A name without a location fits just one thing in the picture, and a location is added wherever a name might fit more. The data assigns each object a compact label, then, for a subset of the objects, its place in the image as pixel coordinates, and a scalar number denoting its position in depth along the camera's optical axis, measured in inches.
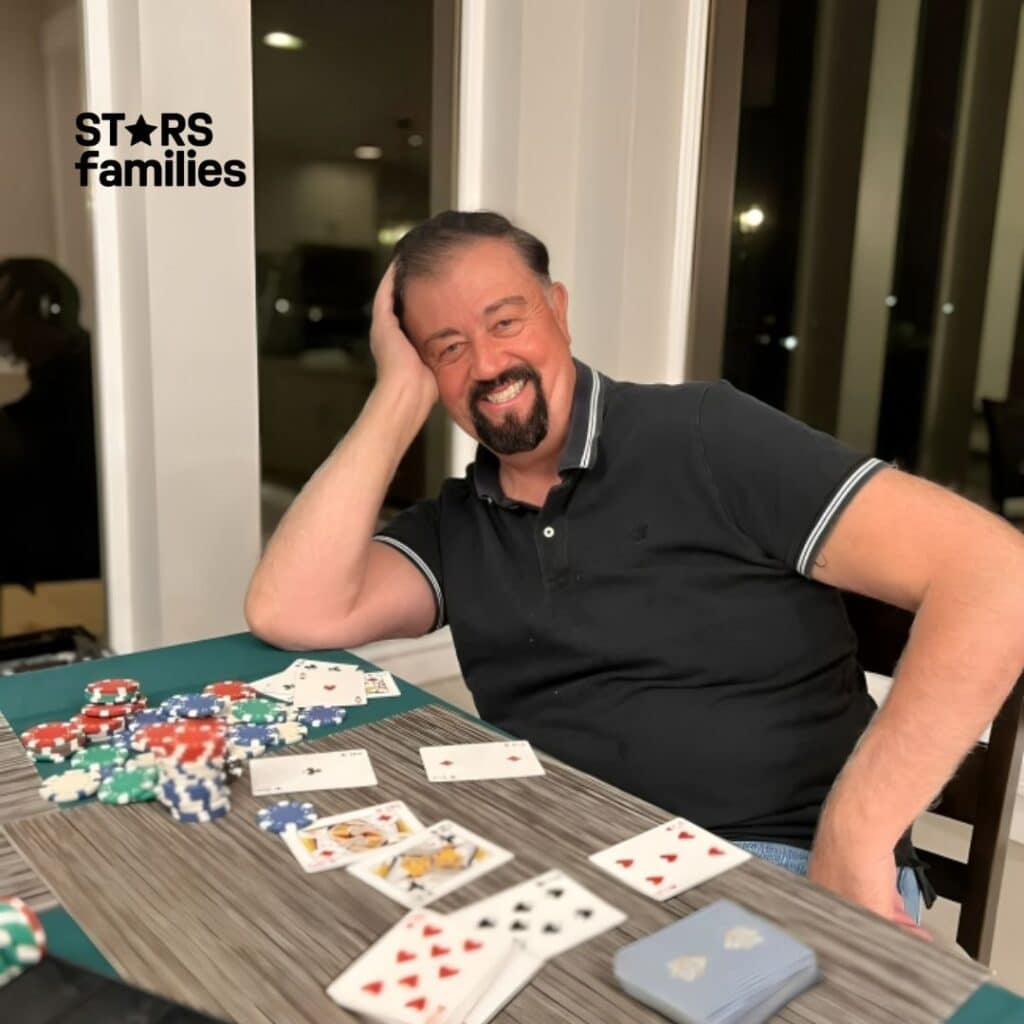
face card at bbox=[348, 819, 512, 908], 34.9
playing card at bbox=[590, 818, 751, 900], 35.4
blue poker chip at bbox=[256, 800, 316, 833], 39.0
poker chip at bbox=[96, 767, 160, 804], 40.7
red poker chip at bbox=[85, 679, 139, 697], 49.1
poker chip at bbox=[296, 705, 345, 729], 48.1
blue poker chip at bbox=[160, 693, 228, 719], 47.3
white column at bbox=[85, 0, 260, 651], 79.0
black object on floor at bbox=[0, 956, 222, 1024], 25.5
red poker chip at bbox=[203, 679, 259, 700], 50.0
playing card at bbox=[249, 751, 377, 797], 42.4
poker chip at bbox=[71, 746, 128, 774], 42.6
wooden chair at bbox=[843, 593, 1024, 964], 47.8
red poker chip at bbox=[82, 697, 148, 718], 46.9
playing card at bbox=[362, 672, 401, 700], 52.2
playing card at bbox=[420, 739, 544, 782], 43.2
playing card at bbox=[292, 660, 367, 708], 50.5
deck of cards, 28.5
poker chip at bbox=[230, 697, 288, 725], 47.6
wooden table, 29.8
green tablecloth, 49.5
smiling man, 44.1
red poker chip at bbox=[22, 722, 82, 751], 44.6
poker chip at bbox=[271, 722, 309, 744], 46.3
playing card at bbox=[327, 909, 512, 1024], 28.5
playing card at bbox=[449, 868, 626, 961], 32.3
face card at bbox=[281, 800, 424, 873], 36.9
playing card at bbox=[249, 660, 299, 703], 50.9
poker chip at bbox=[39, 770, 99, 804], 40.9
